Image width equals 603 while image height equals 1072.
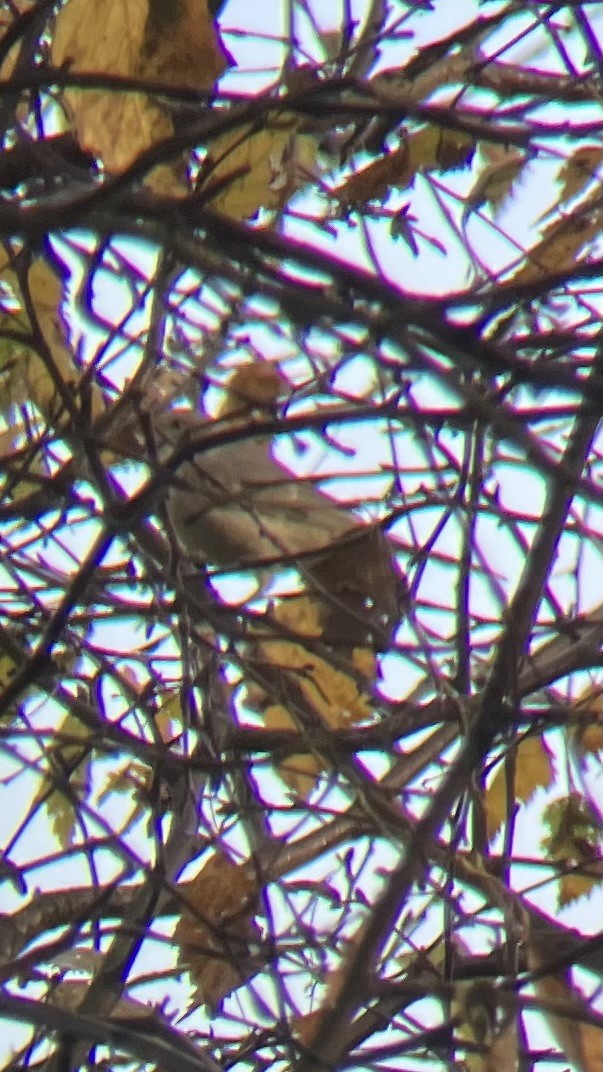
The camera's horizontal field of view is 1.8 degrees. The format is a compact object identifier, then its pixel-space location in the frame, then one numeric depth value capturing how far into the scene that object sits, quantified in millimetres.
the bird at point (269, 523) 7314
